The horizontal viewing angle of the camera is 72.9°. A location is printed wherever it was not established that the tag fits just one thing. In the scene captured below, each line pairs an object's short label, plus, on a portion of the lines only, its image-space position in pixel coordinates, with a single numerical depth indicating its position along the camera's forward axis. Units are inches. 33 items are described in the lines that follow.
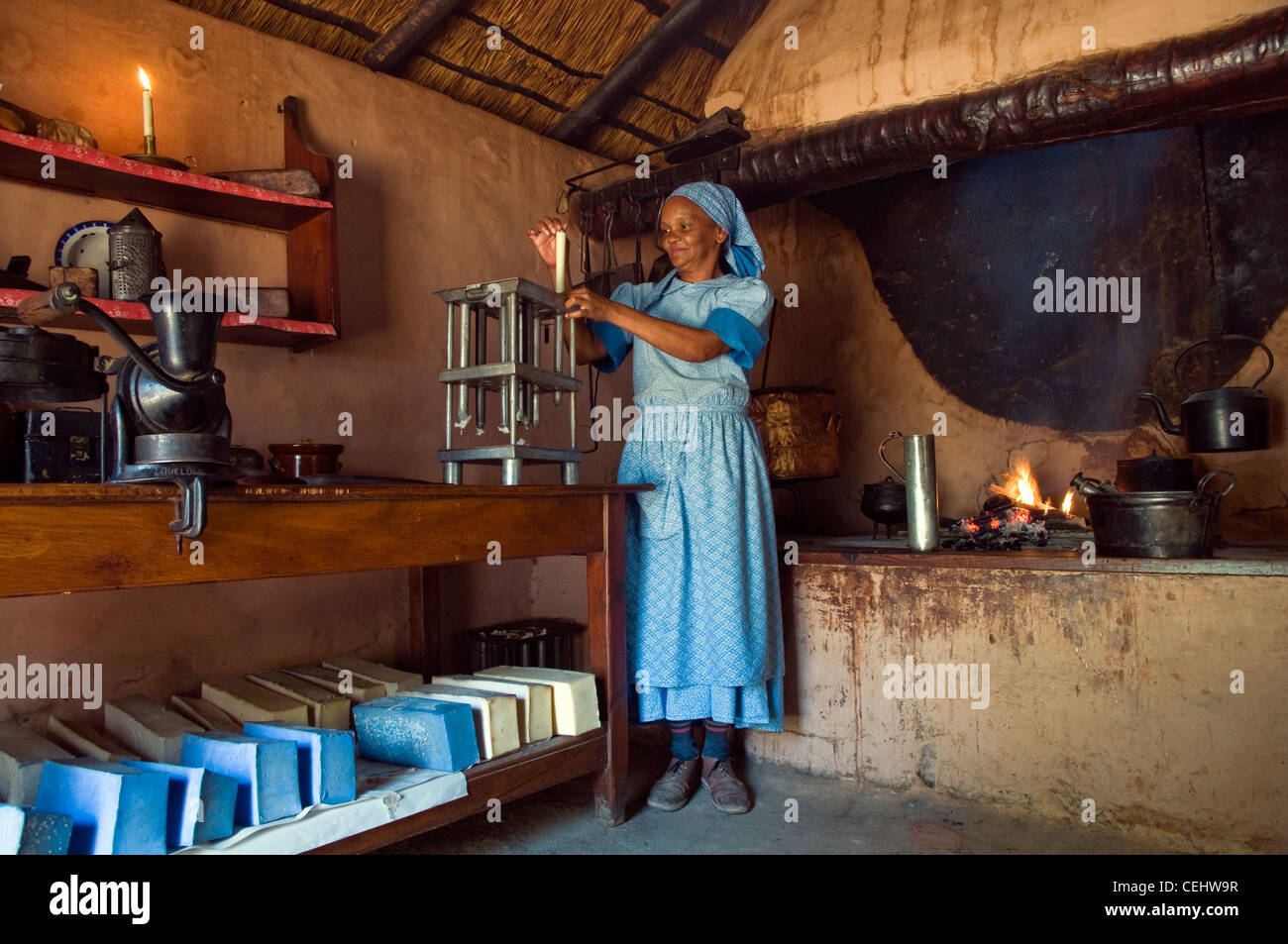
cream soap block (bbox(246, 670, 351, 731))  94.1
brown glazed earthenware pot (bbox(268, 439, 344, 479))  109.6
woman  108.0
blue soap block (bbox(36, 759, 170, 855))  63.9
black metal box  62.4
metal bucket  177.2
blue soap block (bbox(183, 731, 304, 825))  71.7
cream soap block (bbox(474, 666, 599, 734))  100.4
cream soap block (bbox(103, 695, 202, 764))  80.9
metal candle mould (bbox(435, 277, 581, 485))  96.3
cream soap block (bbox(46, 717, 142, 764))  79.5
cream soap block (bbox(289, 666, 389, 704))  101.8
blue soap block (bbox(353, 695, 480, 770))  86.0
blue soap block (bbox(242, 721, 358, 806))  75.6
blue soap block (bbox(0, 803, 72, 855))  60.7
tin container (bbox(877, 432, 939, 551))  125.1
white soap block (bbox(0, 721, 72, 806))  71.8
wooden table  58.7
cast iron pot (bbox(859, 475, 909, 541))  153.3
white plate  103.4
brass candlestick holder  103.8
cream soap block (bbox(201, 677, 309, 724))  90.7
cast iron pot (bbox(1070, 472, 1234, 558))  104.7
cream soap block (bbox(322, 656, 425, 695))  106.1
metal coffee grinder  62.0
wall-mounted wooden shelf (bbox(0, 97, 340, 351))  97.7
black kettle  142.0
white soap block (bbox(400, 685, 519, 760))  91.7
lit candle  105.0
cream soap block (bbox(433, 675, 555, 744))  97.3
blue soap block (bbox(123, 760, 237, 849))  67.1
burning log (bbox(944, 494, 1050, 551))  130.6
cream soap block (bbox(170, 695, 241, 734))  91.6
